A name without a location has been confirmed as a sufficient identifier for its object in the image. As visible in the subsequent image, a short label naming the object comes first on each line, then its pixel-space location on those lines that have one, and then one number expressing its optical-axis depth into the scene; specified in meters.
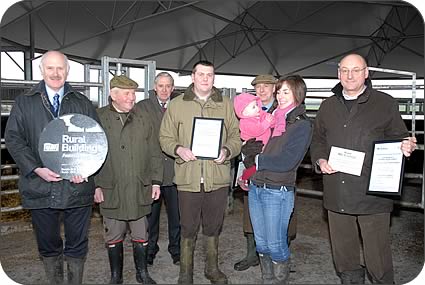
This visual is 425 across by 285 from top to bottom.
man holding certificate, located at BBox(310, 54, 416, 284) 2.20
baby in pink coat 2.36
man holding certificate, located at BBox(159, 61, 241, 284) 2.38
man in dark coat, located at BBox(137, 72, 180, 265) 2.95
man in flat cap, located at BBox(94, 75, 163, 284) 2.49
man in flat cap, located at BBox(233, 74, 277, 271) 2.85
